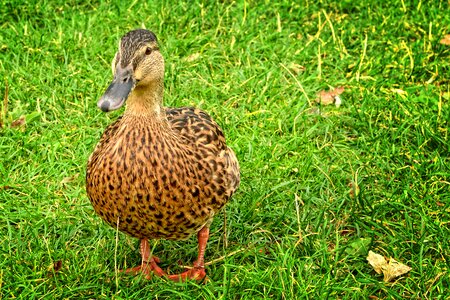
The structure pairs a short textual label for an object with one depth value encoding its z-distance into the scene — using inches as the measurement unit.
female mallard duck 213.0
